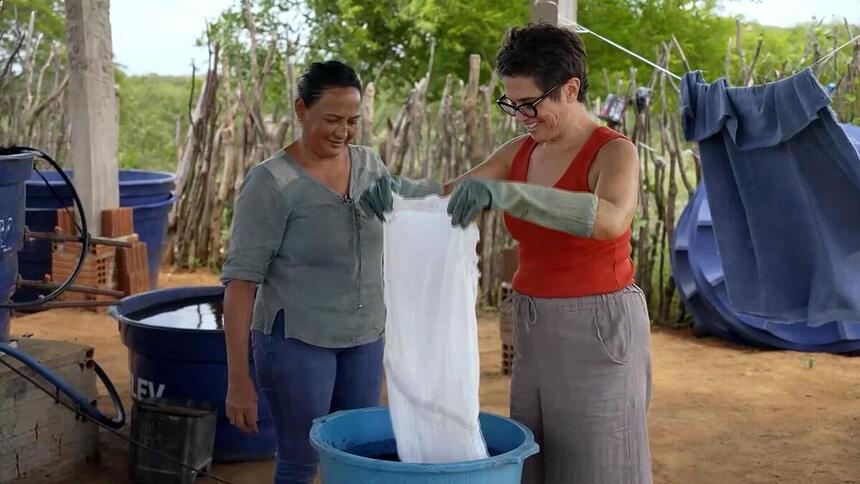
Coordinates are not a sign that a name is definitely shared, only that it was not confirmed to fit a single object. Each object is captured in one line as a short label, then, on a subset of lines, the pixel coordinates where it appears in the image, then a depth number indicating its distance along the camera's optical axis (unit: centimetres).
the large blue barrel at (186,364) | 376
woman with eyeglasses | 205
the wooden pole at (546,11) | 376
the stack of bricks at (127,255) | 620
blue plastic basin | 178
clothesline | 392
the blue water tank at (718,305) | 591
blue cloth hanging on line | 319
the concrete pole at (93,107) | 602
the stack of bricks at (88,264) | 613
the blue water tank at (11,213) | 331
